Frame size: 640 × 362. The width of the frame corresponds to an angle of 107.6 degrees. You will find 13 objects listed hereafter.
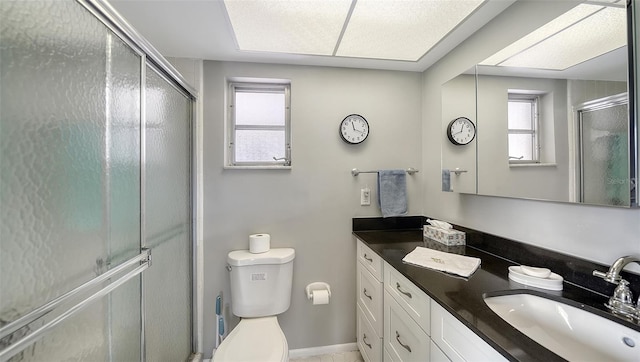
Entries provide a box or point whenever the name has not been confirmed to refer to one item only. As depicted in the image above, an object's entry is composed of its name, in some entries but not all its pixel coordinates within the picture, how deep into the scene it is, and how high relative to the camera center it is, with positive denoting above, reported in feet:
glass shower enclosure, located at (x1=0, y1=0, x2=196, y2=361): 1.95 +0.00
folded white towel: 3.66 -1.35
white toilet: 5.13 -2.35
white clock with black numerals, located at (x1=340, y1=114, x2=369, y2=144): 6.07 +1.41
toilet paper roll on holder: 5.89 -2.63
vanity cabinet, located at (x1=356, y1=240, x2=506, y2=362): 2.60 -2.07
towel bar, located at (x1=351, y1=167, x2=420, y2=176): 6.14 +0.30
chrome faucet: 2.45 -1.19
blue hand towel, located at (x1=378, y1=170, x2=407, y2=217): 6.10 -0.25
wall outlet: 6.20 -0.36
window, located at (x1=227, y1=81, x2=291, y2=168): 6.07 +1.55
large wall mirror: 2.70 +1.00
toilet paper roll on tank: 5.44 -1.42
